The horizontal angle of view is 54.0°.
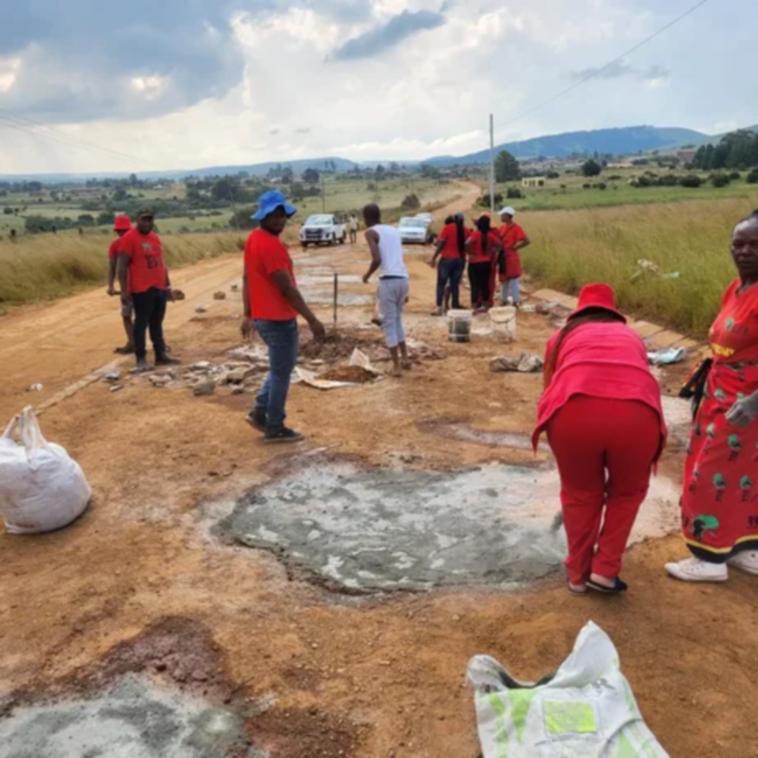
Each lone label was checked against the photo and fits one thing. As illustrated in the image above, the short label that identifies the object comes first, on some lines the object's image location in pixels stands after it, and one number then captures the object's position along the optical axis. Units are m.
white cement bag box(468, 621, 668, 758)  2.20
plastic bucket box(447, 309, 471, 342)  9.66
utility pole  34.03
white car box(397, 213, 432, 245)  28.95
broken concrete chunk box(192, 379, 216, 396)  7.16
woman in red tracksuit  2.91
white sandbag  4.00
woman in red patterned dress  3.19
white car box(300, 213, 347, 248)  29.30
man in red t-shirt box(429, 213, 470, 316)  11.10
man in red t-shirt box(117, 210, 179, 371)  7.70
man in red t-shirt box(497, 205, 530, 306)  11.37
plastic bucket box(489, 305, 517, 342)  9.63
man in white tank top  7.23
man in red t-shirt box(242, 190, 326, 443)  5.23
